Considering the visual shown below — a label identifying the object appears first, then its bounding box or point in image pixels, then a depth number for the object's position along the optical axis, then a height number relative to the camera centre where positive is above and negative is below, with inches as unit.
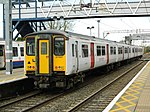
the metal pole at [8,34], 705.2 +46.4
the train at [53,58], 510.6 -9.4
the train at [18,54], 1025.5 -3.9
